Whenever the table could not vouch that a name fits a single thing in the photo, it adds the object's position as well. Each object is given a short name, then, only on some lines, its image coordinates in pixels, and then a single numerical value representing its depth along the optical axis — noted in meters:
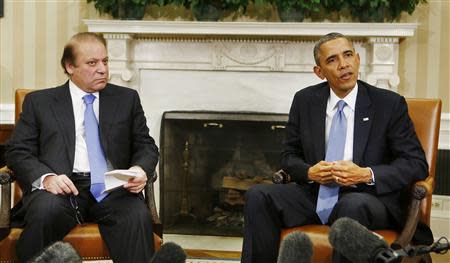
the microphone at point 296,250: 1.80
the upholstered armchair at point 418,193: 3.77
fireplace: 5.39
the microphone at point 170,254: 1.73
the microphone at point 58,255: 1.73
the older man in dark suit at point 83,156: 3.83
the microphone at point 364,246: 1.78
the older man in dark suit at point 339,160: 3.88
